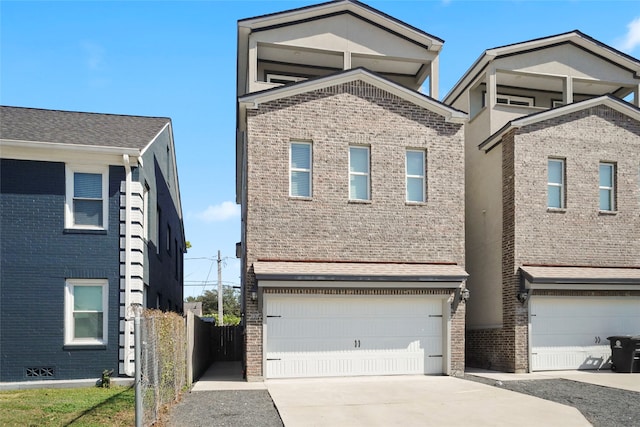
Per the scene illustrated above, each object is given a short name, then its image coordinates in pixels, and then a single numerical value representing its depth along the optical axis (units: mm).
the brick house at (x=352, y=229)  14578
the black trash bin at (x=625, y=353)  15562
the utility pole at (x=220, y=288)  37131
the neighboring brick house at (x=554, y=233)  16094
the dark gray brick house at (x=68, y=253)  13406
